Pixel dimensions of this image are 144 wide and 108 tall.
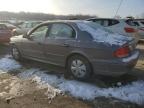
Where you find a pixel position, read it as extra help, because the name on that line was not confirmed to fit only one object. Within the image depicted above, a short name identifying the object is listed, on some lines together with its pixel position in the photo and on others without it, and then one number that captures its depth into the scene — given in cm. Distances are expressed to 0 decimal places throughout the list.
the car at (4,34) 567
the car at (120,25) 554
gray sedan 262
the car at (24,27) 705
